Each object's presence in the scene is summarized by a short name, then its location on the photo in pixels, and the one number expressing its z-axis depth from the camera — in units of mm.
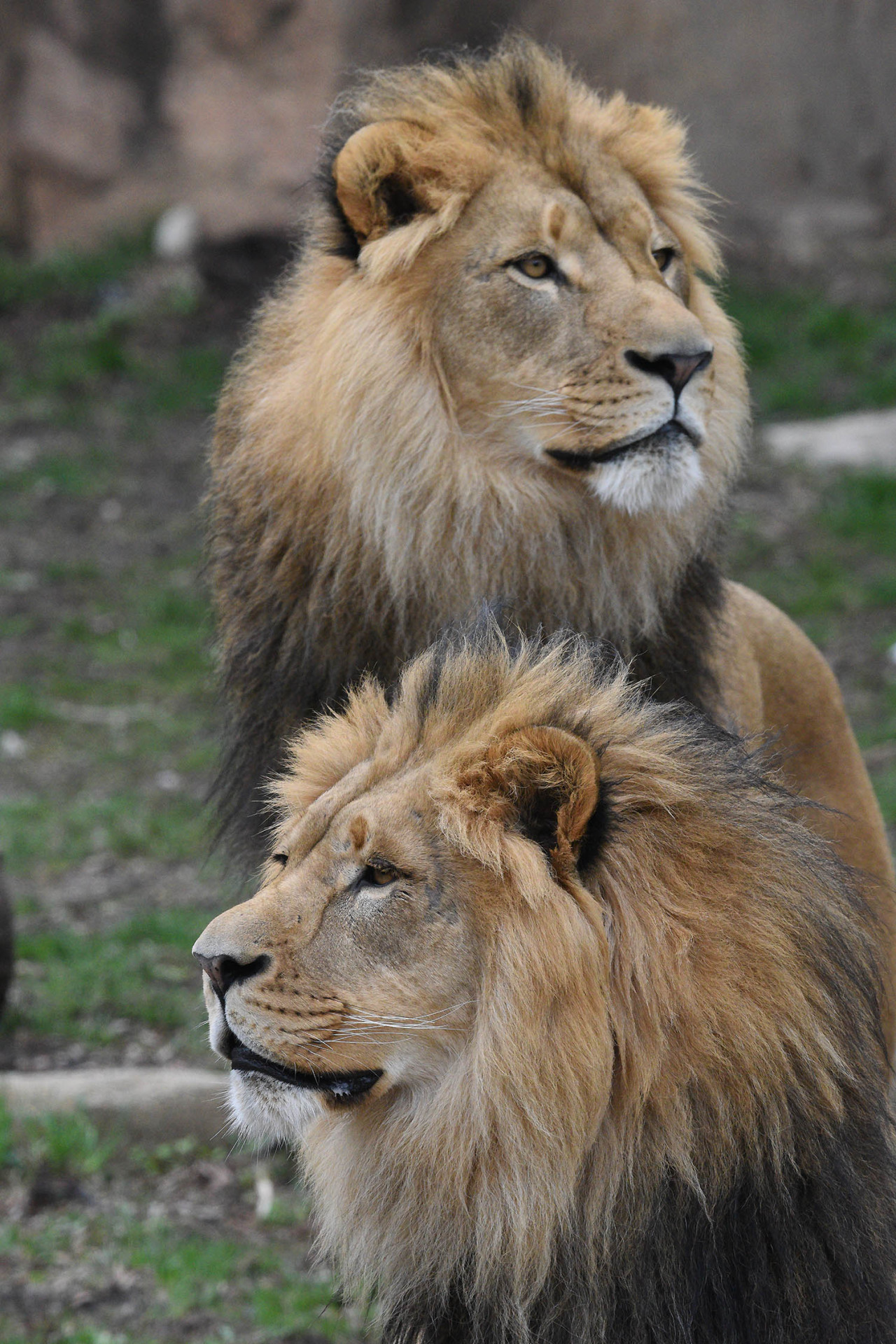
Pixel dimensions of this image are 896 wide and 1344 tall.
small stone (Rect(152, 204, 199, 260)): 20172
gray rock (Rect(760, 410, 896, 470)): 16953
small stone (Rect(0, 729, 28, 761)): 14227
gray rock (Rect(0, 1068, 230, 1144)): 8555
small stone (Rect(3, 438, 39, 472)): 18656
